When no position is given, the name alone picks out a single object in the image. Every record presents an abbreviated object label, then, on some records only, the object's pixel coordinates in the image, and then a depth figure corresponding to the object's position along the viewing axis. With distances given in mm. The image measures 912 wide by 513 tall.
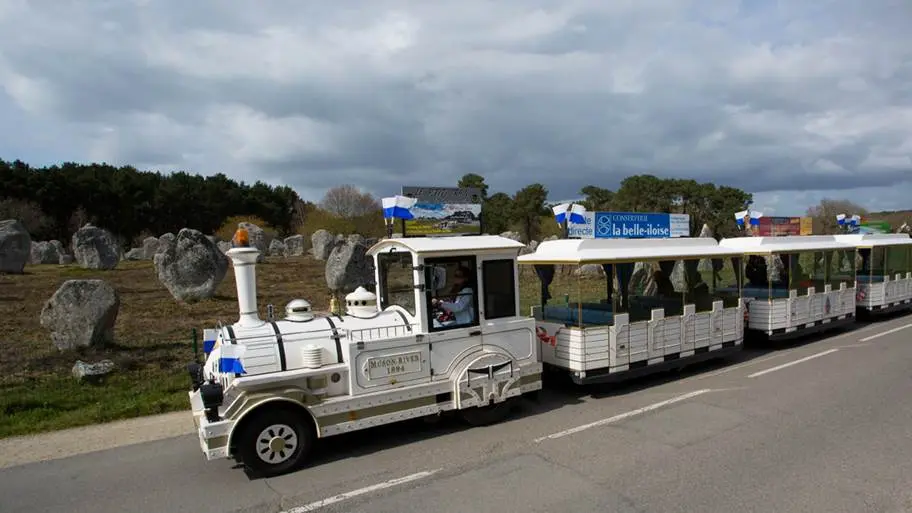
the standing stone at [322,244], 36469
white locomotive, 5734
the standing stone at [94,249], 28781
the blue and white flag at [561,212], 9212
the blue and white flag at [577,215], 9141
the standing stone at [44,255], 37156
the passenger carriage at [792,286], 11734
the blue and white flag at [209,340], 6773
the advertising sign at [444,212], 7102
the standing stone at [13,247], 25531
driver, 6957
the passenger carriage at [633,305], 8375
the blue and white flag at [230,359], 5734
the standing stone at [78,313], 10484
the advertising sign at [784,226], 13814
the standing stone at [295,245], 45375
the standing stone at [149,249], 40719
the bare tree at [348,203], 56875
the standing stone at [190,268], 17359
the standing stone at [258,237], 38219
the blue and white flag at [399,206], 6887
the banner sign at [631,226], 9188
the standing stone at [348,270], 19953
